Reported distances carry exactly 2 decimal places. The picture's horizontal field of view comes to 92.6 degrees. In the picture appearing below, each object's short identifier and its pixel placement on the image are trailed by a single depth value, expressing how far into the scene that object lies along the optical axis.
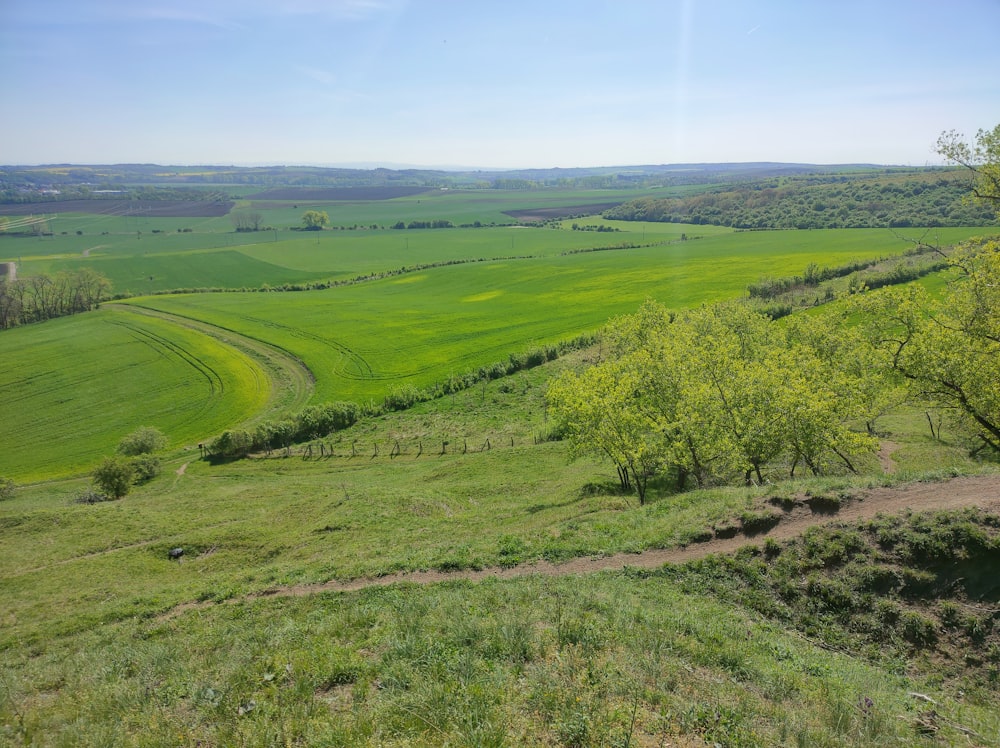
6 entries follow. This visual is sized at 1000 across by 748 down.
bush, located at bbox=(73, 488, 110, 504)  43.44
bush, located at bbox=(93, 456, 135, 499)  45.44
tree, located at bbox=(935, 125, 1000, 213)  21.12
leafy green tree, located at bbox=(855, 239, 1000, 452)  24.41
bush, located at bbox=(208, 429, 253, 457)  56.16
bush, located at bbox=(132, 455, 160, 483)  49.88
